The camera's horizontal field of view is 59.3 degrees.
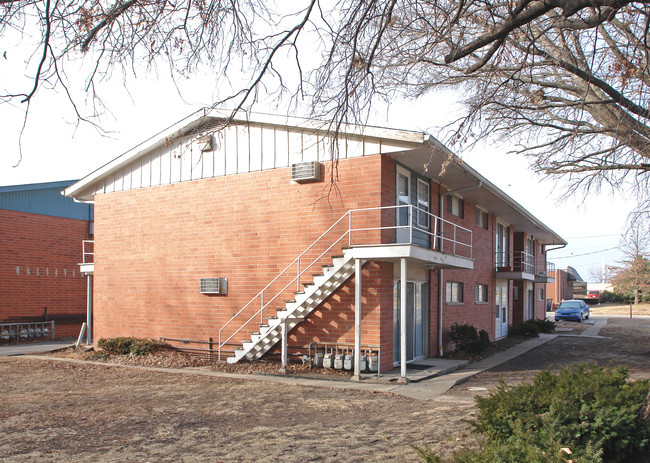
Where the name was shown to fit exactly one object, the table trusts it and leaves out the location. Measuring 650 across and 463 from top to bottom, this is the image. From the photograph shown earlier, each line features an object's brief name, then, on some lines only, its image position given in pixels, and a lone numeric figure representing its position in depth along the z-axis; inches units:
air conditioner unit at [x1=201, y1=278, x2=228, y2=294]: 634.8
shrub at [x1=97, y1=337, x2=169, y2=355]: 655.8
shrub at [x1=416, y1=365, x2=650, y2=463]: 203.3
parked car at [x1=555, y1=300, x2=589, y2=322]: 1555.1
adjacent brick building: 879.1
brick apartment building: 548.1
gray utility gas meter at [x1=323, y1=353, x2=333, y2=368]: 550.9
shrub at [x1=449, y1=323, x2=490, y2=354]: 698.8
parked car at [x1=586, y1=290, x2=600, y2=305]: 2605.8
